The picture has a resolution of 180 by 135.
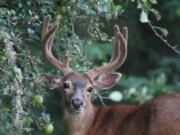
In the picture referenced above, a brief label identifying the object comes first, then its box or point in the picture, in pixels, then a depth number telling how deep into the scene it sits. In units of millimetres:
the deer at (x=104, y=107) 12039
